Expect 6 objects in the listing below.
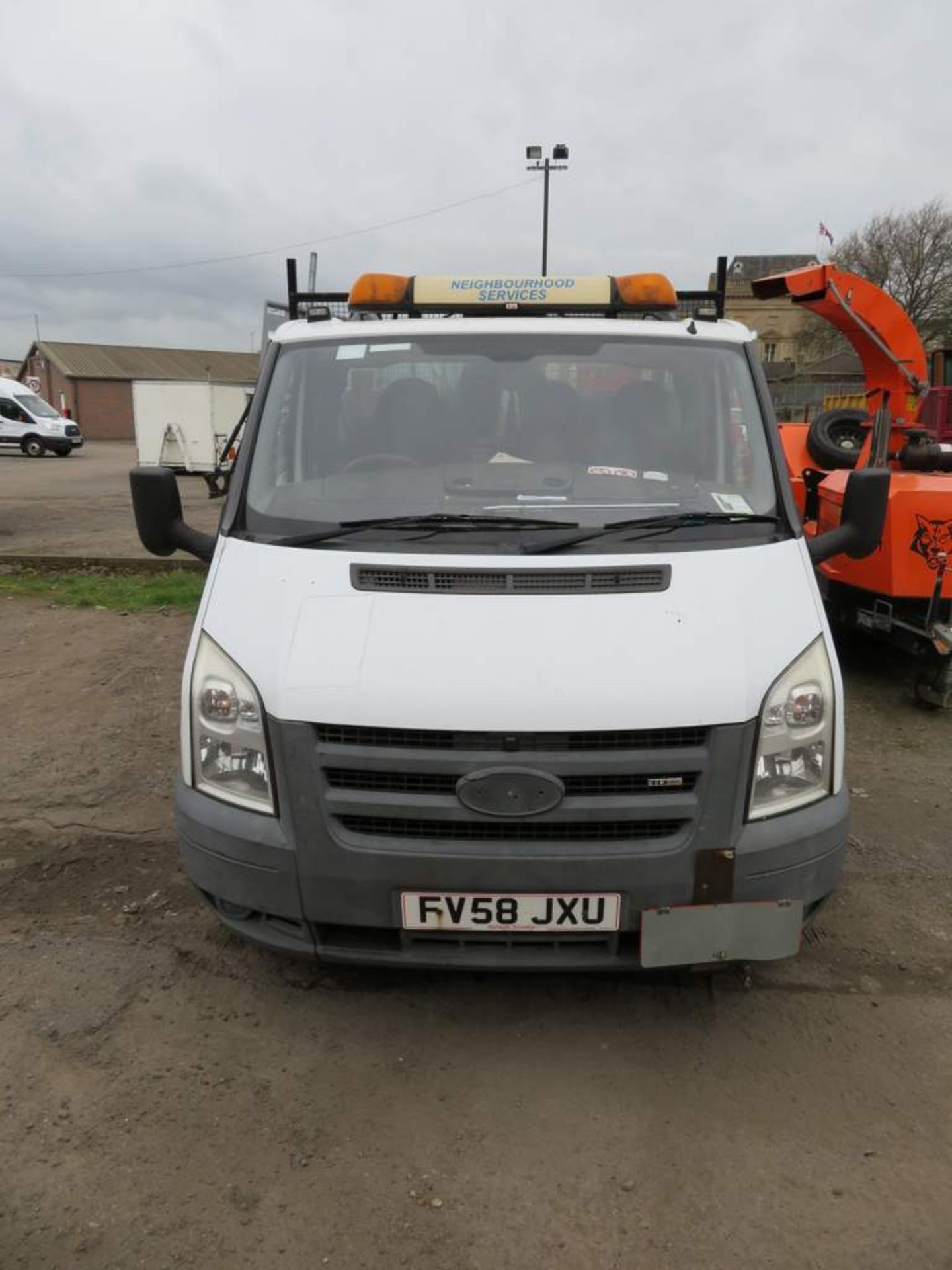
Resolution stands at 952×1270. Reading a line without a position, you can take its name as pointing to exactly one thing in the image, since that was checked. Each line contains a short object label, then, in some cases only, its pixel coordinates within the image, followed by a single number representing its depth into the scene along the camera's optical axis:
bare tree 37.47
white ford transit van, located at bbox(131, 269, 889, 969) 2.56
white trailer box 23.95
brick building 63.38
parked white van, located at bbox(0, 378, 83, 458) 37.28
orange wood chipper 5.67
